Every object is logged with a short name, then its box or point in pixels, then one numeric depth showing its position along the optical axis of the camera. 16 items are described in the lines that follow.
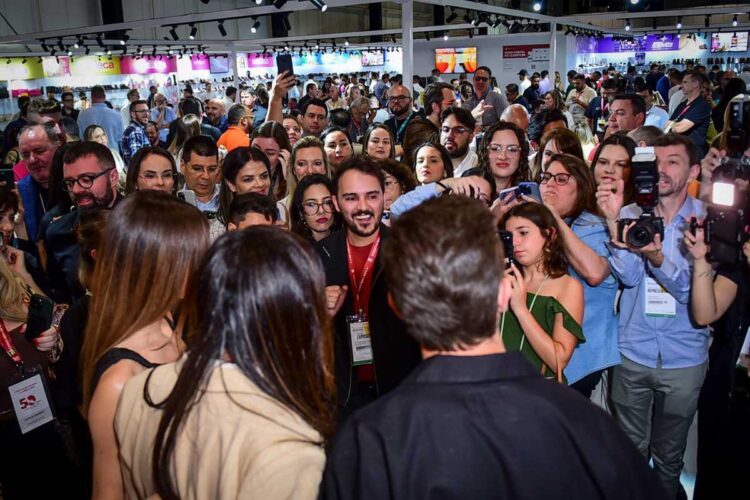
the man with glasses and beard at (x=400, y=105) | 5.70
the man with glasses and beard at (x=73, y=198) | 2.79
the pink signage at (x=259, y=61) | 18.06
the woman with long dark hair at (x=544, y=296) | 2.10
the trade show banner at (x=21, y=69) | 11.91
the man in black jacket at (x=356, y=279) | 2.32
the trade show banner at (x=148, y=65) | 14.65
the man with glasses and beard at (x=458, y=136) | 4.17
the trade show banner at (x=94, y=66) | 13.42
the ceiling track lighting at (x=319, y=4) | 6.84
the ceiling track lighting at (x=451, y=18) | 16.39
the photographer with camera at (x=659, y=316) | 2.19
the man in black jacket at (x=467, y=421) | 1.02
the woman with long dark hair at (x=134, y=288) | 1.44
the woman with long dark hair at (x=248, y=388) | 1.09
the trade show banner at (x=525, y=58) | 16.33
